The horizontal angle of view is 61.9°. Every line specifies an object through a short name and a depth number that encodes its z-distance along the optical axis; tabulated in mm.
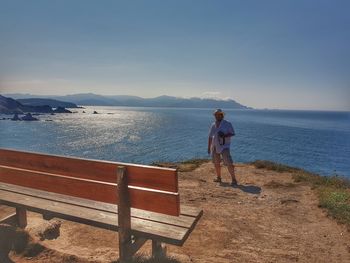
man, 10391
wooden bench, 3500
